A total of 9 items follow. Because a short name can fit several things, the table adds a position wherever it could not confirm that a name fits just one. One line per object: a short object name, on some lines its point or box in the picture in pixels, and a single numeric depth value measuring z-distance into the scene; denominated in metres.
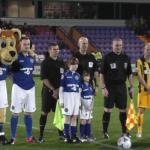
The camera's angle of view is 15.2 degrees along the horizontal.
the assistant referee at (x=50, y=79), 11.91
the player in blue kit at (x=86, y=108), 12.15
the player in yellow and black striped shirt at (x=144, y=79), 12.24
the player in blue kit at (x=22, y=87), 11.52
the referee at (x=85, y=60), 12.10
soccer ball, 11.05
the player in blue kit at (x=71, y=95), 11.71
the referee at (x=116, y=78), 12.17
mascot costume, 11.12
